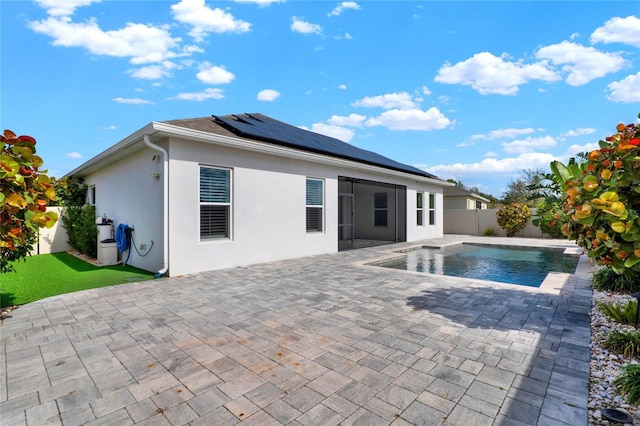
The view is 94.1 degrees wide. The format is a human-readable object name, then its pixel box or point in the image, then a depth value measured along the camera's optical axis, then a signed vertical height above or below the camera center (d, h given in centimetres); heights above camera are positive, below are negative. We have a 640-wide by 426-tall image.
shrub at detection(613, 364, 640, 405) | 213 -131
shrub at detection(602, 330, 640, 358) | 292 -134
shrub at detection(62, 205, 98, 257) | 980 -60
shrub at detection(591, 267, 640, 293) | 530 -130
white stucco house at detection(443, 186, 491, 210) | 2344 +109
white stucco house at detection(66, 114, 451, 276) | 669 +62
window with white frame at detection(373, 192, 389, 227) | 1612 +14
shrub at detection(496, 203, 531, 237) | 1742 -33
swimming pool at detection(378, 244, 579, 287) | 770 -164
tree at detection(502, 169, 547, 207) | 3192 +293
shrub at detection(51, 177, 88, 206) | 1334 +93
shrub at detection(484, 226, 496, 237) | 1852 -127
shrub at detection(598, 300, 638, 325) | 371 -130
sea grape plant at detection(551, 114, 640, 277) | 239 +11
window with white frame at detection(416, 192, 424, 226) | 1582 +14
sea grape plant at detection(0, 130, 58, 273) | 286 +21
